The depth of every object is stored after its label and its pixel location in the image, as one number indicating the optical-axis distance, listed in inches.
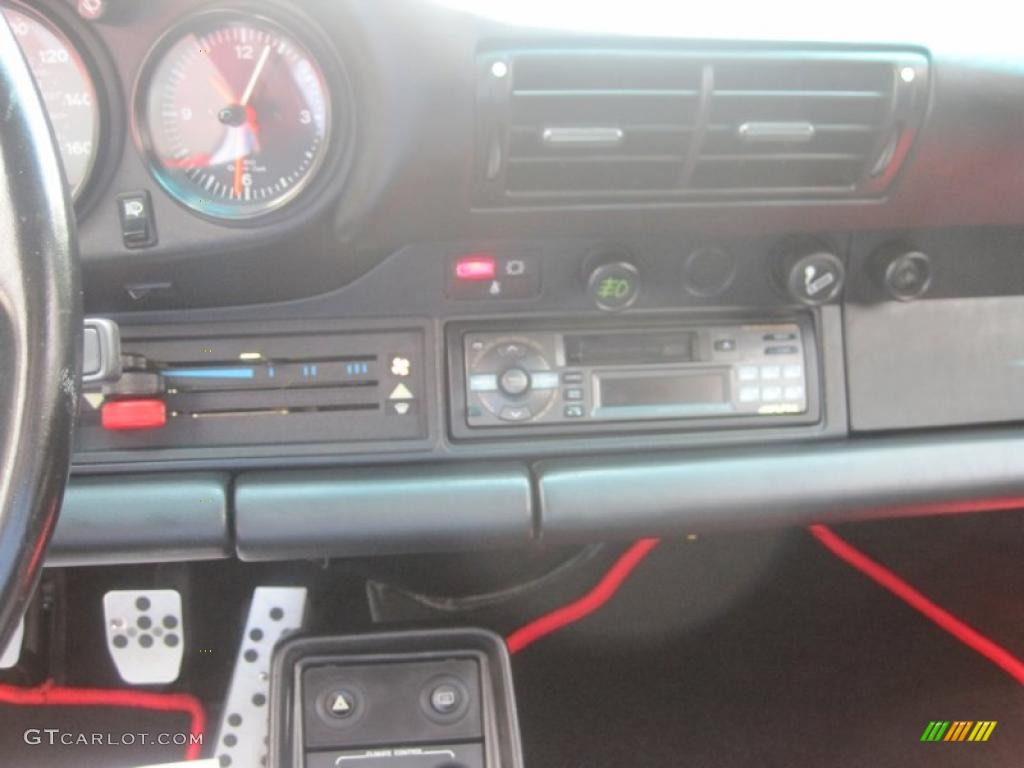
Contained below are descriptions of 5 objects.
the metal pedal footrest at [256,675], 63.4
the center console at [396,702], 53.6
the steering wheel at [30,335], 24.7
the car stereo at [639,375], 49.7
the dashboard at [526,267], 44.0
